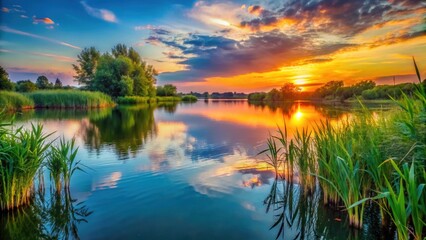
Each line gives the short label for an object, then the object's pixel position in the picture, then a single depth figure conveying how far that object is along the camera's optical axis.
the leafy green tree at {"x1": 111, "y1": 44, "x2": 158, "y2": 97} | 56.19
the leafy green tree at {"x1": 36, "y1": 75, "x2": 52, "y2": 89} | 68.94
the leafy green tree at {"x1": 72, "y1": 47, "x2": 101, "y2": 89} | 57.72
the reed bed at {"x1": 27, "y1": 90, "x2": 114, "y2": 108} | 33.66
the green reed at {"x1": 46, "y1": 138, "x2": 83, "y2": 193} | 5.72
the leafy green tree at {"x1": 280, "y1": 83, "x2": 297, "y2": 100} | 78.62
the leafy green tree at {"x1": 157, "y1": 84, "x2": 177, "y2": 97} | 76.01
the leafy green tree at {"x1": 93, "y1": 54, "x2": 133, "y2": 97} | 49.25
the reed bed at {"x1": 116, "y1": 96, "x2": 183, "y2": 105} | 49.47
